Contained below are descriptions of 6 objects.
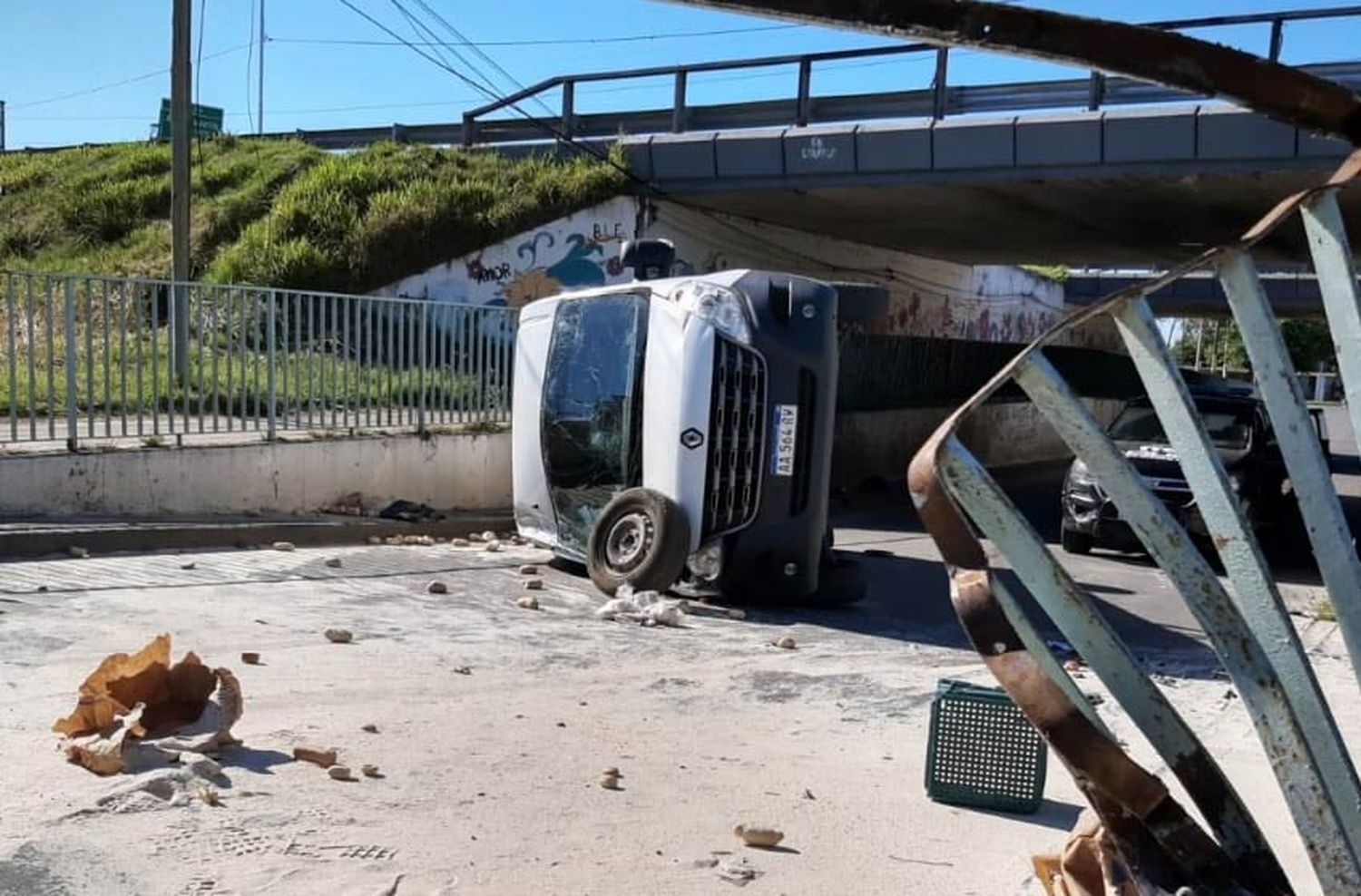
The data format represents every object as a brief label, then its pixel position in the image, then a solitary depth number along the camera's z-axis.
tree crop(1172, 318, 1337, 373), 71.44
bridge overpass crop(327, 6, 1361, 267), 15.00
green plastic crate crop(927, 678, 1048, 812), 5.14
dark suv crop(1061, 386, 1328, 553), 13.39
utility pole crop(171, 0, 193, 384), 14.09
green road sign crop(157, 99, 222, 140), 24.94
